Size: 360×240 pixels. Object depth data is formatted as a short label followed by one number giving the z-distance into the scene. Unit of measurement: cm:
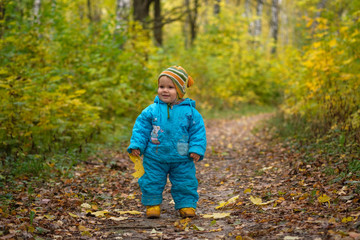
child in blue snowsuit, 415
